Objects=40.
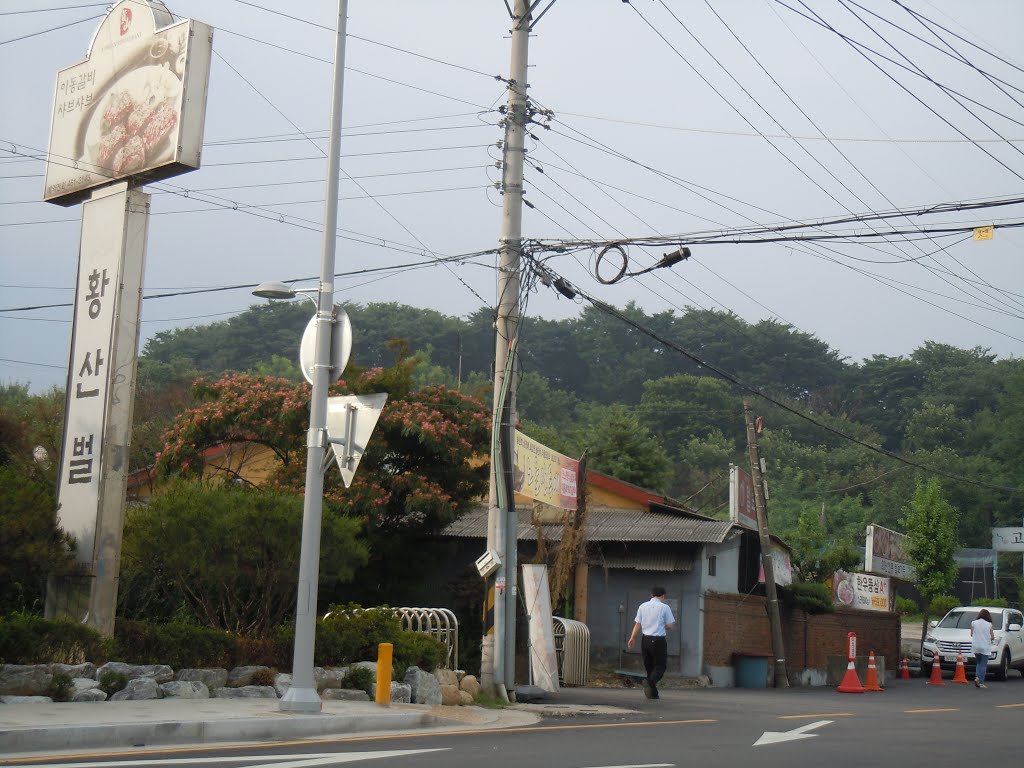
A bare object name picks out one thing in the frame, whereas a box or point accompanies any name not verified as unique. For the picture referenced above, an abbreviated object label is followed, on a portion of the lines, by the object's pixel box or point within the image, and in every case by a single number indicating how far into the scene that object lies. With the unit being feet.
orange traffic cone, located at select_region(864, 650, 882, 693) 80.38
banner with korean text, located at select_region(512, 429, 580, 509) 58.03
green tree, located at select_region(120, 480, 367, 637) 49.32
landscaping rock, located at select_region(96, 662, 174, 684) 42.04
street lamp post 41.11
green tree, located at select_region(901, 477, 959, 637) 132.16
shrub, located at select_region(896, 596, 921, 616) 176.59
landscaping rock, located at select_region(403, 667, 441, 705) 49.65
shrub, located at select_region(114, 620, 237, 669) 44.52
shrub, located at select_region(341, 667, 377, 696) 48.49
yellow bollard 45.32
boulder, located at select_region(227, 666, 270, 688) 45.70
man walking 58.13
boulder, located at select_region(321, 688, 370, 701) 46.99
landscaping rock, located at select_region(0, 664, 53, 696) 38.63
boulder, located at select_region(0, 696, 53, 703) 37.48
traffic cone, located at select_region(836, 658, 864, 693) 78.59
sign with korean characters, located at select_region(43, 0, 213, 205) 48.83
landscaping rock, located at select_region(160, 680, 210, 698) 42.39
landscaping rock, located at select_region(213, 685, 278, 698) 44.24
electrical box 55.98
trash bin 88.48
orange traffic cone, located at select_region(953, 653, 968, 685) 92.38
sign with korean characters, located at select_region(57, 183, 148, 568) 46.65
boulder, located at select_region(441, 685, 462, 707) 51.49
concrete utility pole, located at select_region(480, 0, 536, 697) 56.29
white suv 101.19
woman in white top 83.51
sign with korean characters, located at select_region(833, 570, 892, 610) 110.42
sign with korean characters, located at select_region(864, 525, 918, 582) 119.65
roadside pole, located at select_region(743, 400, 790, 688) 88.48
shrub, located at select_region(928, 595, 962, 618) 154.40
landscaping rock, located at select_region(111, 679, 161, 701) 40.91
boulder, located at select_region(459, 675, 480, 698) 54.08
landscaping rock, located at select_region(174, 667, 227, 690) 44.09
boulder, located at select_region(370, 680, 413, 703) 48.29
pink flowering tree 73.36
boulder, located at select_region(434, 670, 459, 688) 51.91
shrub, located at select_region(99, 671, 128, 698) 40.75
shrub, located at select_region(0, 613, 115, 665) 39.83
